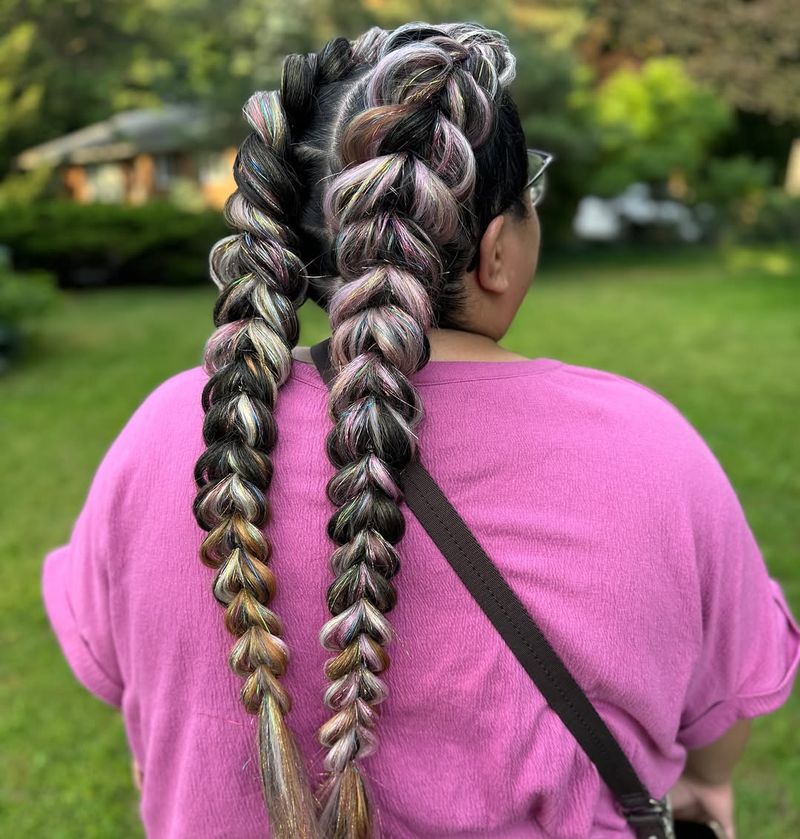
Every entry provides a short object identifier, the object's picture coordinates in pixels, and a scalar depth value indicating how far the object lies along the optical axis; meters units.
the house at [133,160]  22.42
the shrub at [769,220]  18.16
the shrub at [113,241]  14.93
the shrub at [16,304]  8.45
